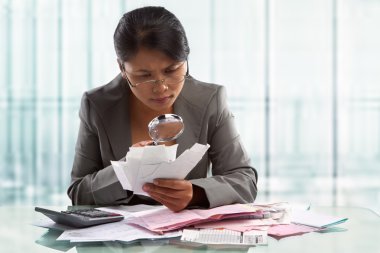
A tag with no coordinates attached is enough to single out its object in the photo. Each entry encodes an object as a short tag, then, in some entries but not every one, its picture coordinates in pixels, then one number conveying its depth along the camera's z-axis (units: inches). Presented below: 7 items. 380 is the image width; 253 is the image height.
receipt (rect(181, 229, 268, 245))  74.5
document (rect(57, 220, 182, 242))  75.2
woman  87.8
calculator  78.9
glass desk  72.9
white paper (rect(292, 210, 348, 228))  79.7
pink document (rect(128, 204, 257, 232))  78.1
